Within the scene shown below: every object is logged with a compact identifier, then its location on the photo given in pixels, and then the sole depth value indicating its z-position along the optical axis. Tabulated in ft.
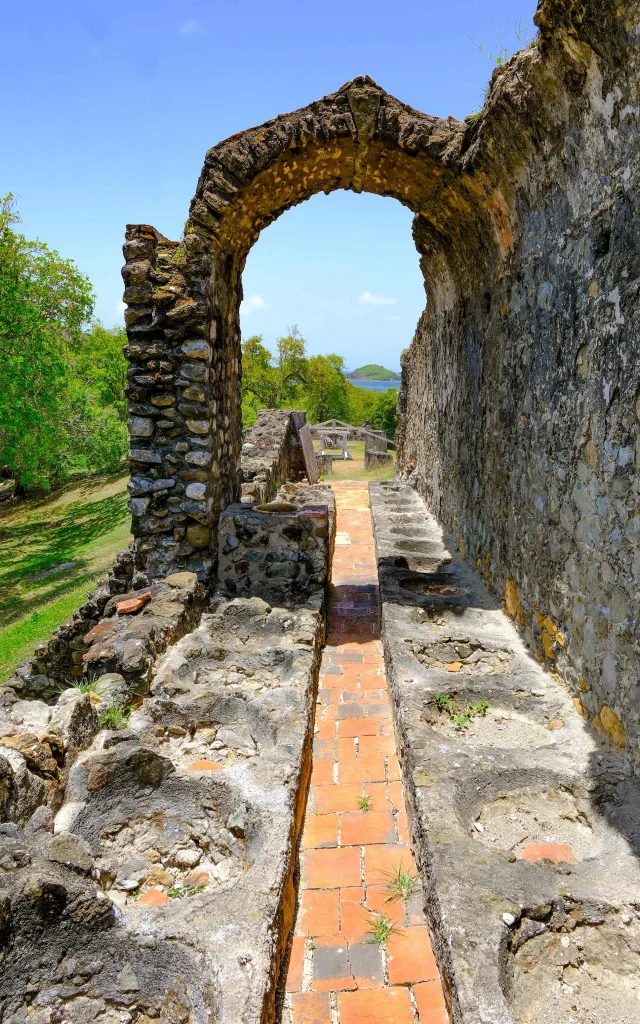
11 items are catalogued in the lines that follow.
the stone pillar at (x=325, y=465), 65.16
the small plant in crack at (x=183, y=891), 8.56
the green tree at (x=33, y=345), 41.57
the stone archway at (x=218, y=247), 16.62
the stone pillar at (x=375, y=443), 70.96
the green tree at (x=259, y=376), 119.85
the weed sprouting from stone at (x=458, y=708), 12.36
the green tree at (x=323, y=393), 138.62
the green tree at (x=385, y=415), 121.08
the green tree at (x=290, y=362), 133.80
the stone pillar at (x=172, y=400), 17.78
